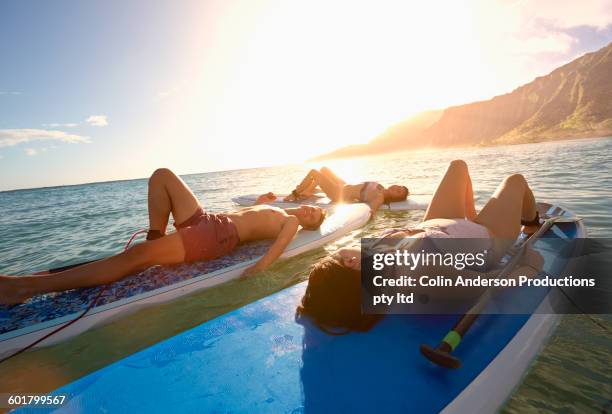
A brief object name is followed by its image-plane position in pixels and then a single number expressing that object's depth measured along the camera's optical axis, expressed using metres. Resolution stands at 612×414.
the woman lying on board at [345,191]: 7.36
